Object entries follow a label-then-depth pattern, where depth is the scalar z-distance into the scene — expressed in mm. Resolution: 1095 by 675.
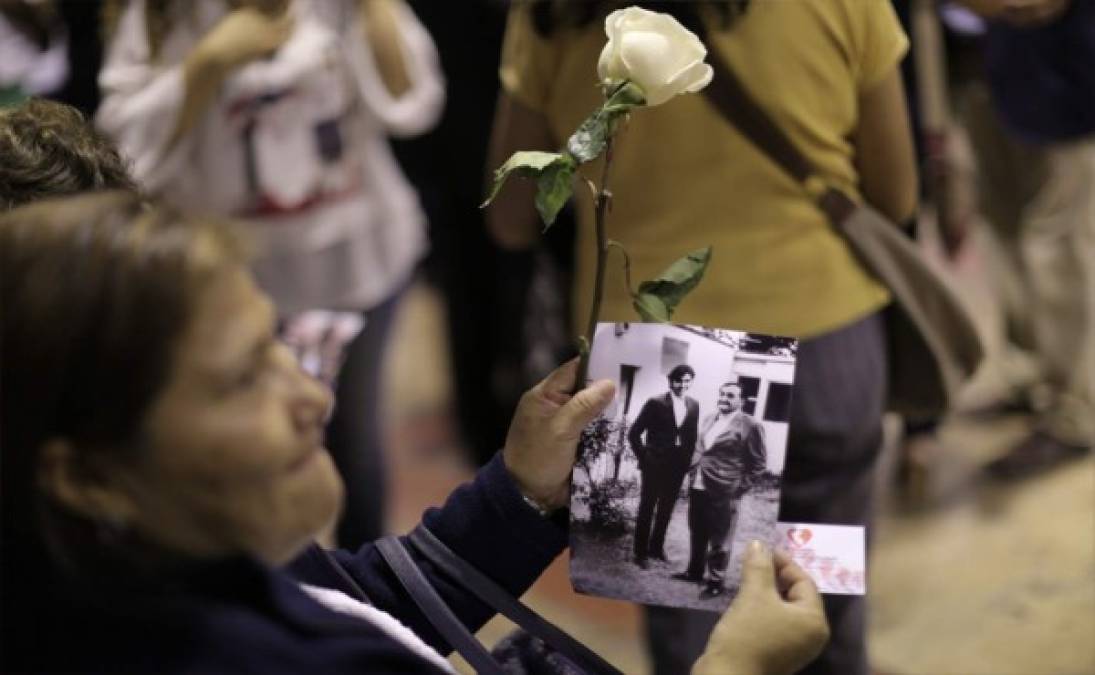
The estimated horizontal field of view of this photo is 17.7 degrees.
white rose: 2157
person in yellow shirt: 2439
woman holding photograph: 1908
